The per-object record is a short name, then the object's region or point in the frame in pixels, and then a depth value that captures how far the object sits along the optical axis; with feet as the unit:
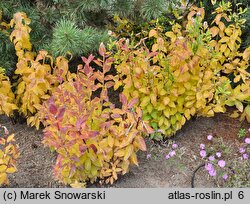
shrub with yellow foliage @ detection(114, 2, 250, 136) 8.12
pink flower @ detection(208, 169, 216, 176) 8.00
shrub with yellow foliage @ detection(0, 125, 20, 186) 7.18
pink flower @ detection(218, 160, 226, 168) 8.08
